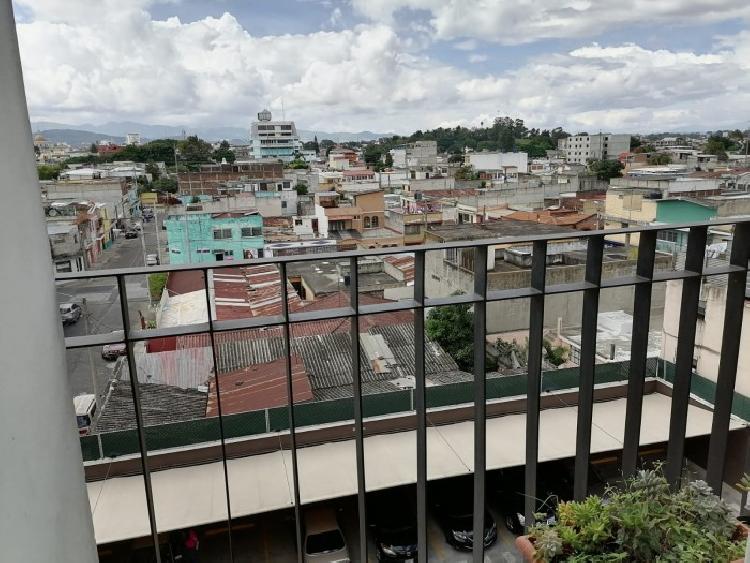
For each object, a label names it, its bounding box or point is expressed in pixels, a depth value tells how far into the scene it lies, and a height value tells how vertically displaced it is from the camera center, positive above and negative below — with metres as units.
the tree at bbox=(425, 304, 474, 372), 9.39 -3.04
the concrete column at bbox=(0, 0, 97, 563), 0.85 -0.33
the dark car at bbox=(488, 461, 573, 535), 5.72 -3.60
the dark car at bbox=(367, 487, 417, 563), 5.39 -3.65
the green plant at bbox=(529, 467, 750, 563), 1.39 -0.96
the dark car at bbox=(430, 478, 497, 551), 5.46 -3.60
